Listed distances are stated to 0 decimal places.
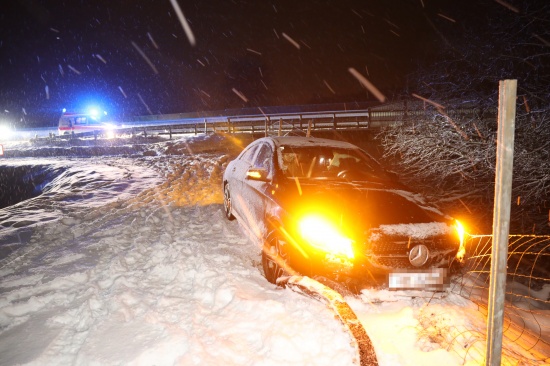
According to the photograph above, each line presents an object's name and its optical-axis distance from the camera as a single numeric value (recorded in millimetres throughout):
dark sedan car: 3234
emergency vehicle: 29641
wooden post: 1744
